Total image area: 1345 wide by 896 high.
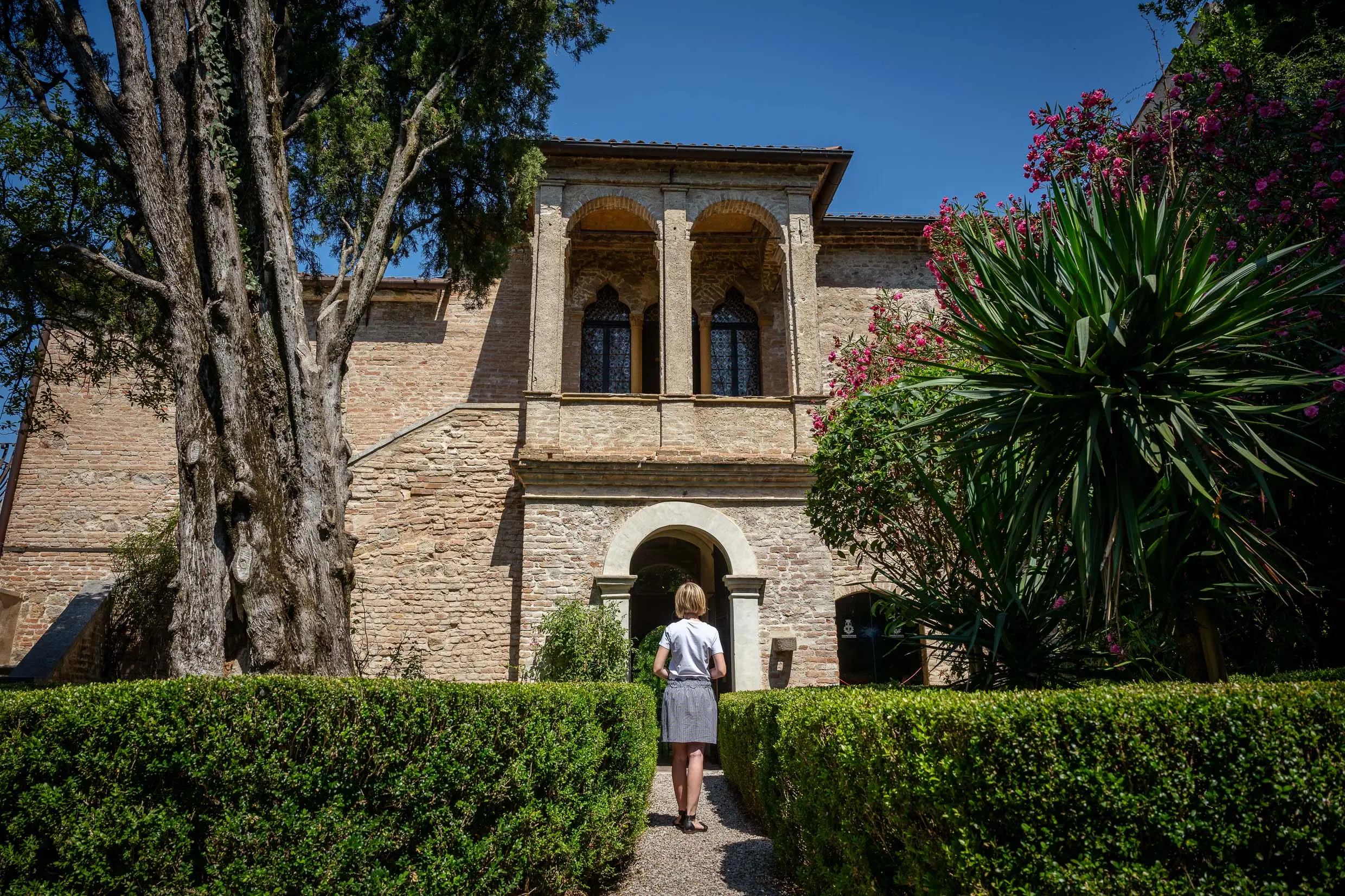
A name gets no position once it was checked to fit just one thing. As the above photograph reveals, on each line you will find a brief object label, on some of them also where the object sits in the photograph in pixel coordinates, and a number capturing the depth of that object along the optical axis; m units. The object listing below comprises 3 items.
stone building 12.05
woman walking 5.99
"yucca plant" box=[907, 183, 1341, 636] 4.27
